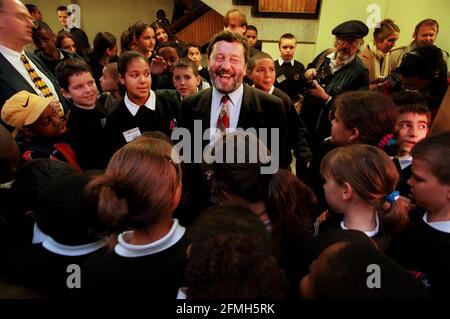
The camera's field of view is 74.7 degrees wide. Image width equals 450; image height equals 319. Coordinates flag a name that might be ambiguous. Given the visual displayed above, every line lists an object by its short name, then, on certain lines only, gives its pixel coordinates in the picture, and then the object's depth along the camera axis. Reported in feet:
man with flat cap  7.59
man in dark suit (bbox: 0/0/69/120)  5.65
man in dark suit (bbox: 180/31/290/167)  5.41
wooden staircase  17.71
